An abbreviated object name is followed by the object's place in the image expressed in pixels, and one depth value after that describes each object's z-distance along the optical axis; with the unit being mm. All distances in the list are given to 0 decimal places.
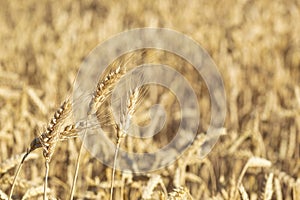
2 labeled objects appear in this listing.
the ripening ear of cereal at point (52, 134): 1356
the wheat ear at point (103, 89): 1400
